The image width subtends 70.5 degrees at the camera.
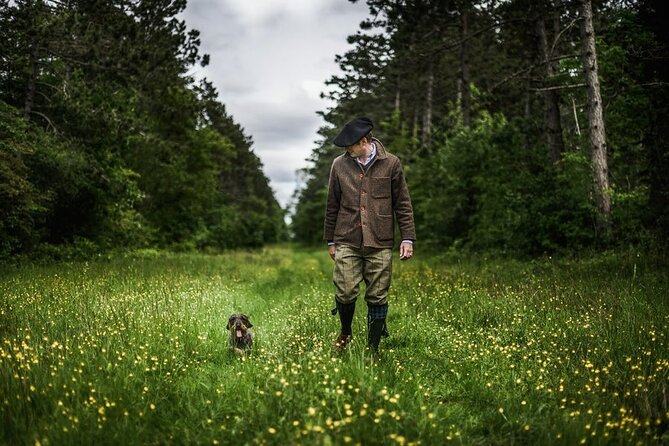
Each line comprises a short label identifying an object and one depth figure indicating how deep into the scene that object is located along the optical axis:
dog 5.09
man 5.07
